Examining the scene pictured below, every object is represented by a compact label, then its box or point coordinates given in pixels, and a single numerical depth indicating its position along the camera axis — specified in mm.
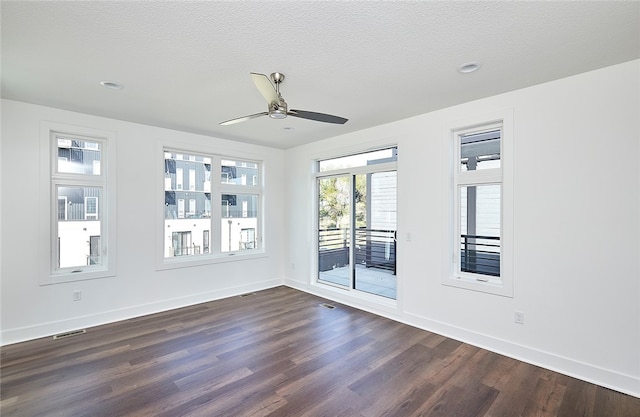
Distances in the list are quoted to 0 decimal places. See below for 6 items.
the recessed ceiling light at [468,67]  2449
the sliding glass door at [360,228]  4500
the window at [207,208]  4613
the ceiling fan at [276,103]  2311
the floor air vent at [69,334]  3443
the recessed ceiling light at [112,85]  2801
